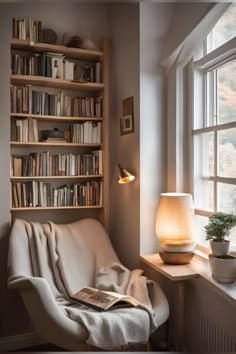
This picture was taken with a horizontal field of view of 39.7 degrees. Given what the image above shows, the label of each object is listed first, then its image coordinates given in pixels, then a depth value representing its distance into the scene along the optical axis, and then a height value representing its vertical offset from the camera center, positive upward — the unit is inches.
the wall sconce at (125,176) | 98.0 -2.9
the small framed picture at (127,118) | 101.9 +15.6
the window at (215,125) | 80.6 +10.7
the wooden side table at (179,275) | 77.0 -26.0
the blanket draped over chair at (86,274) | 70.3 -30.0
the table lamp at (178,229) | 84.8 -16.6
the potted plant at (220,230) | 72.8 -14.6
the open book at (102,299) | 76.5 -32.2
